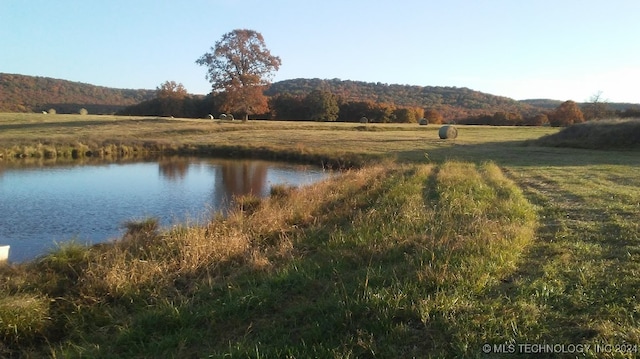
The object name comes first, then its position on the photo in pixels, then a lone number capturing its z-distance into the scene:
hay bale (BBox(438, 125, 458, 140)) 35.97
